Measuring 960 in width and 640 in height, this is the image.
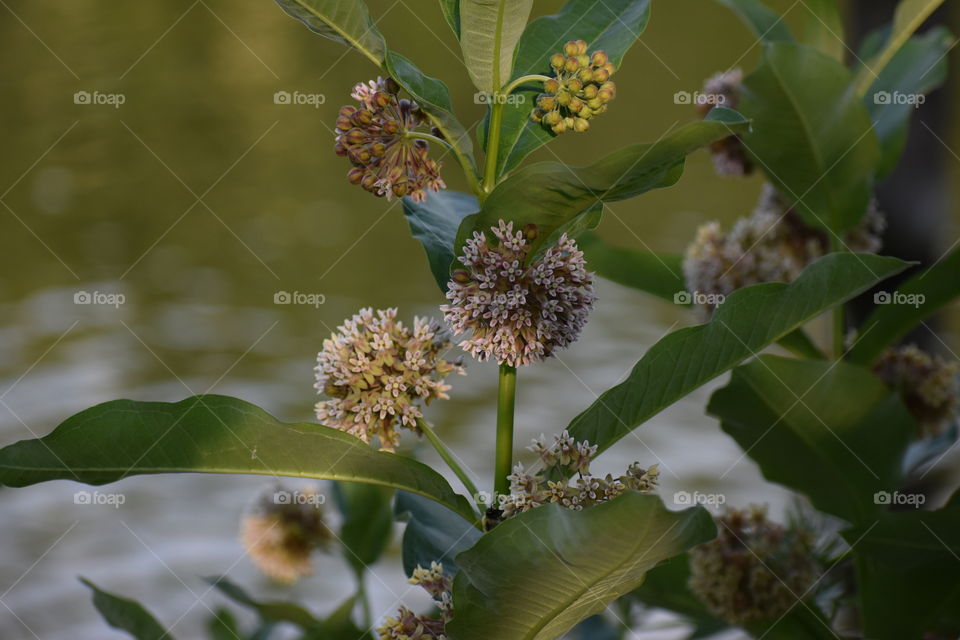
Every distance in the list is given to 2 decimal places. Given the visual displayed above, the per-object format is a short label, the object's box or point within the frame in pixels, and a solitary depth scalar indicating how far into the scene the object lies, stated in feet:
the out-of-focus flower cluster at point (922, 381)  6.99
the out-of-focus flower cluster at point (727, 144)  7.04
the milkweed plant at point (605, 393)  5.60
